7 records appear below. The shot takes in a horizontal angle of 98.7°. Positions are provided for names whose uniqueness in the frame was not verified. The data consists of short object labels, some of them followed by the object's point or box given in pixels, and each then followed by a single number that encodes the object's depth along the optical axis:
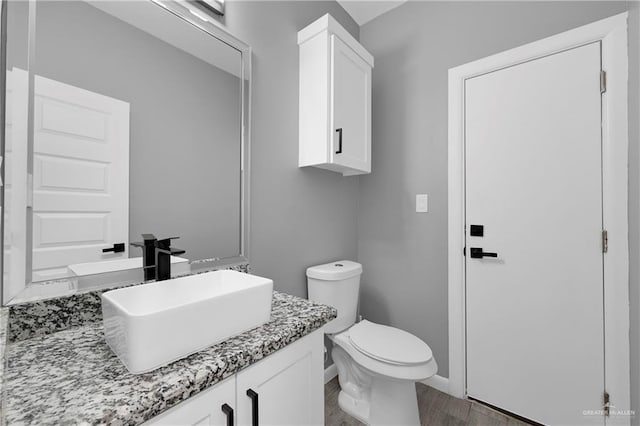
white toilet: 1.30
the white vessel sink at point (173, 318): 0.55
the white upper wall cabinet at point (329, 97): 1.49
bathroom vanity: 0.47
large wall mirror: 0.74
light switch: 1.83
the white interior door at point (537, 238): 1.35
